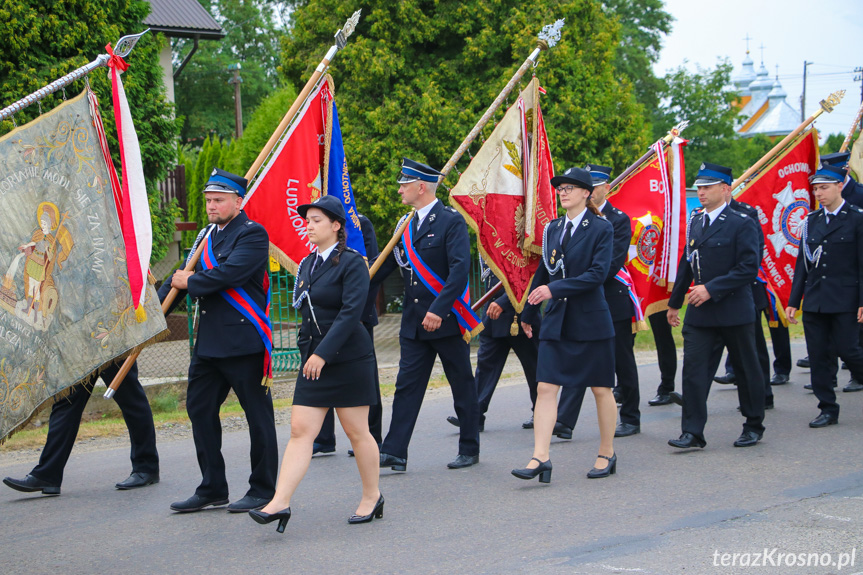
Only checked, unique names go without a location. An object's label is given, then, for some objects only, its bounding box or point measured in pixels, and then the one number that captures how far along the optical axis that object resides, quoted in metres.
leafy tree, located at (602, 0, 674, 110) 33.06
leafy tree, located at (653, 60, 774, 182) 35.03
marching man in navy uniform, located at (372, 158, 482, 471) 6.36
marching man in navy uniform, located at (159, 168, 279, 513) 5.43
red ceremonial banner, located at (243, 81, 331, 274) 6.39
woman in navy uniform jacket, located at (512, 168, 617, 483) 6.00
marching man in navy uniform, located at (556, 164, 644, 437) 7.34
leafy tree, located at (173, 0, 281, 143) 39.53
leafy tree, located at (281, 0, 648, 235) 14.49
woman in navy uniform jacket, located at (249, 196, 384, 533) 4.93
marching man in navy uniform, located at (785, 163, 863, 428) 7.60
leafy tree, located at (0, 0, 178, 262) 10.19
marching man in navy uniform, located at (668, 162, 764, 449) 6.77
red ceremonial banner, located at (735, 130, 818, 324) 9.05
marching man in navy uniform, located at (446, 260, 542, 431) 7.51
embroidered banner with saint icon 4.61
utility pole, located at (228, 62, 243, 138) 32.78
